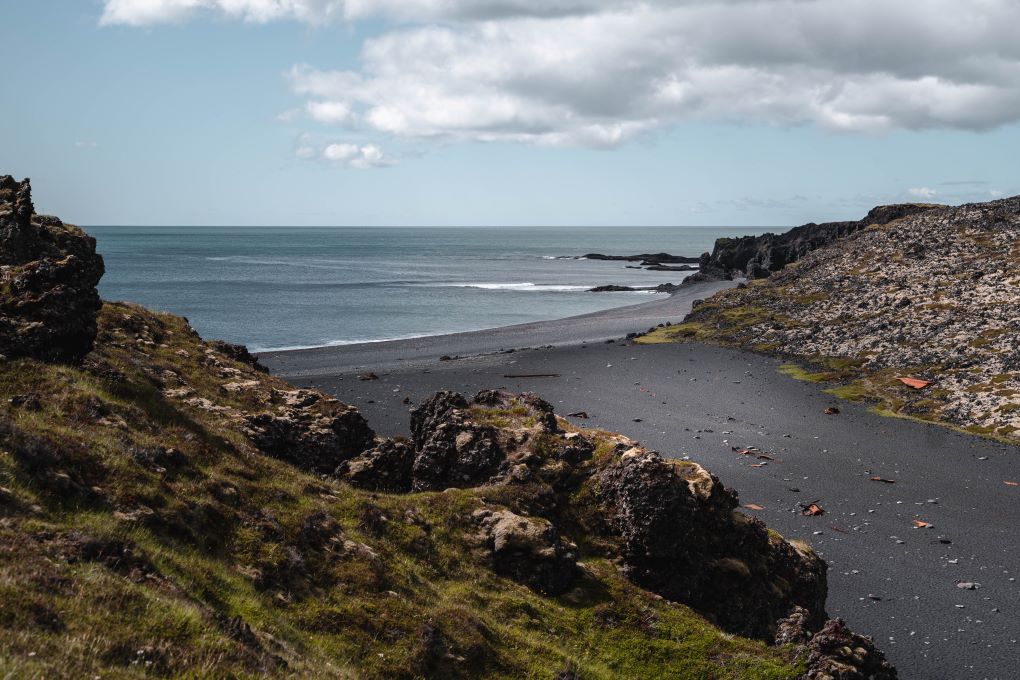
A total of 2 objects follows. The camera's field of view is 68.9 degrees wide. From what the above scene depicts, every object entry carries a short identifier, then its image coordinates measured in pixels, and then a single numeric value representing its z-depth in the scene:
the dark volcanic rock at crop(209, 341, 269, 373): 28.75
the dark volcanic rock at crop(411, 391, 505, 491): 21.34
